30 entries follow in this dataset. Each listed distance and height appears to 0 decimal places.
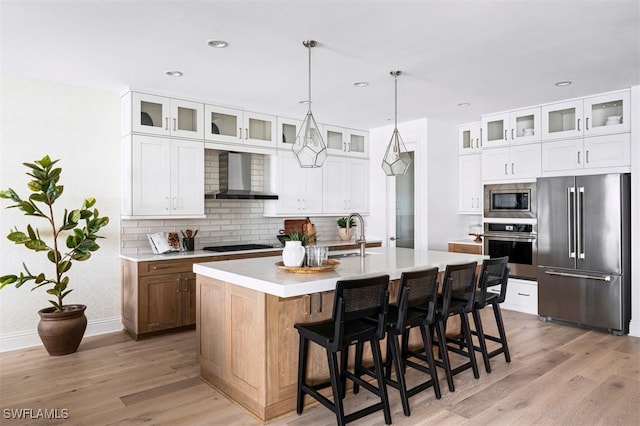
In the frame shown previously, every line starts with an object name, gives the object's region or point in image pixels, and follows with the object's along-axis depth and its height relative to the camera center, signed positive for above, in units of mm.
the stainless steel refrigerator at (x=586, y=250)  4578 -421
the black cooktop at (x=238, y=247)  5148 -418
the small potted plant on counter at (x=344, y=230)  6660 -257
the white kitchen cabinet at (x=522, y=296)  5355 -1061
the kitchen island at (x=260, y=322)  2693 -733
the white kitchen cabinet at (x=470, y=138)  6211 +1107
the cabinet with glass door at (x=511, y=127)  5343 +1110
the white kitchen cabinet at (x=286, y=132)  5816 +1131
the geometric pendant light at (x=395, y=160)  3871 +488
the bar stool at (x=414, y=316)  2799 -704
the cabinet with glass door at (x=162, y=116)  4574 +1088
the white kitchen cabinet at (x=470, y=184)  6234 +429
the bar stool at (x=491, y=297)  3486 -714
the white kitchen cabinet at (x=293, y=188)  5887 +356
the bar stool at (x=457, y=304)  3145 -700
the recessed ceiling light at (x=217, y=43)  3297 +1322
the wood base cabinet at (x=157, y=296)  4398 -870
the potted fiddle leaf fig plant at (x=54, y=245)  3869 -289
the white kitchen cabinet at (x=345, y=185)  6469 +434
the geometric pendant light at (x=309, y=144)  3268 +529
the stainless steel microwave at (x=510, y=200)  5328 +162
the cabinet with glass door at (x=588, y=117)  4629 +1097
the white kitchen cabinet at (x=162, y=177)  4578 +410
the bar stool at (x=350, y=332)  2453 -723
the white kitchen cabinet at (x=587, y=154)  4602 +666
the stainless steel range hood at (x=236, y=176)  5418 +488
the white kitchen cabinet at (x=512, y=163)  5312 +649
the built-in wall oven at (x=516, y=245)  5289 -409
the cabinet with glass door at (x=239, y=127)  5129 +1089
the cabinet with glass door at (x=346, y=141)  6480 +1122
